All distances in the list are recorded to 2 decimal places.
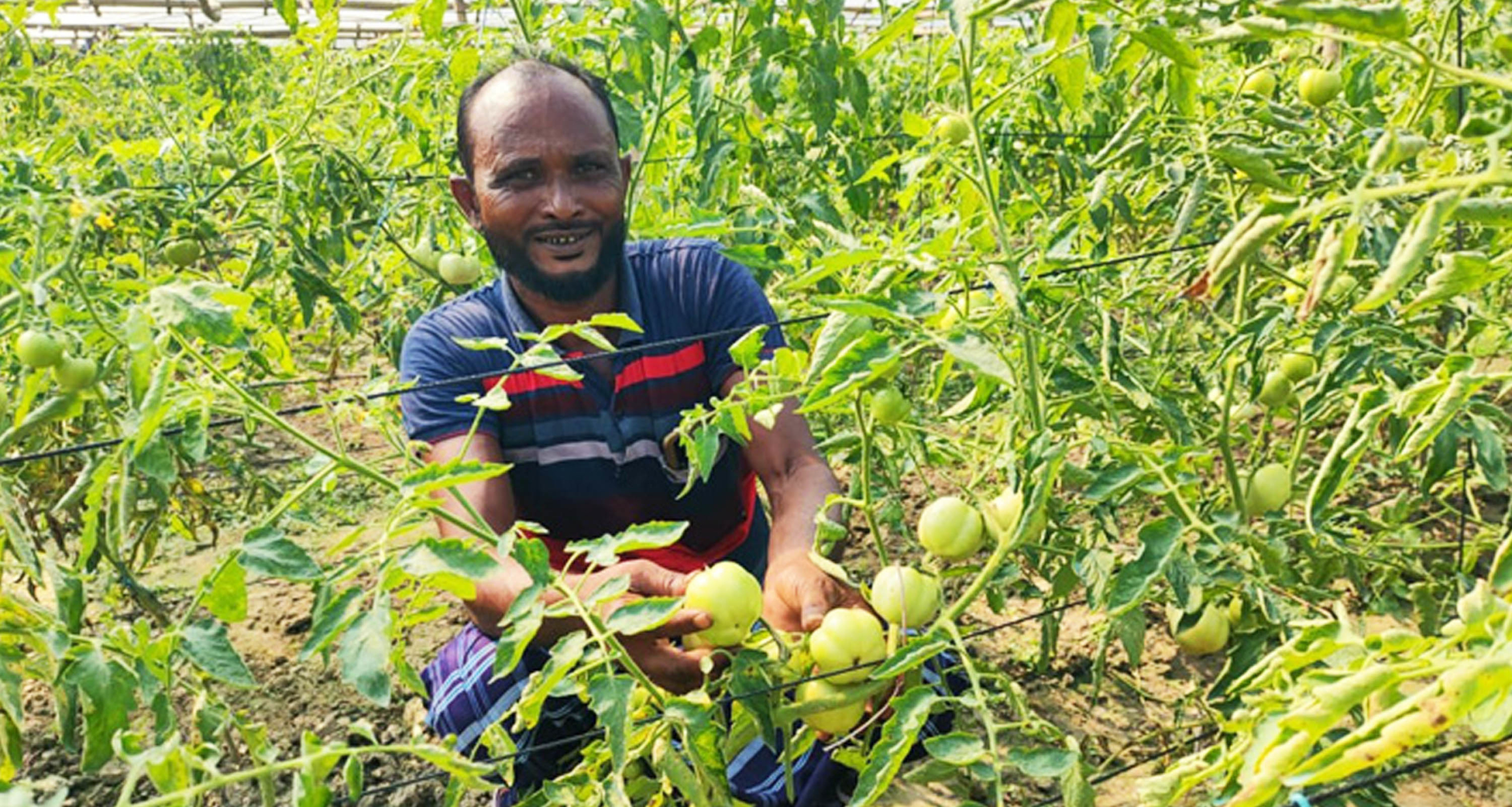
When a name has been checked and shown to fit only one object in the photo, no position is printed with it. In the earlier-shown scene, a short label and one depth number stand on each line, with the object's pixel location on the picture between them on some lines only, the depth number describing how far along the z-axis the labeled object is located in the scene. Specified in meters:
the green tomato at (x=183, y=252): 2.35
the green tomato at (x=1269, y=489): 1.61
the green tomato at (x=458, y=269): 2.41
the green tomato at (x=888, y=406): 1.23
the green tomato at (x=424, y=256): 2.52
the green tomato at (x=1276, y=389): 1.69
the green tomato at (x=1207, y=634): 1.68
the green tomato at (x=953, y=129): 1.65
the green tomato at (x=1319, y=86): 1.90
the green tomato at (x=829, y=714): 1.23
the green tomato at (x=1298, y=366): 1.68
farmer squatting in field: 1.71
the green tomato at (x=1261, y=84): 2.10
